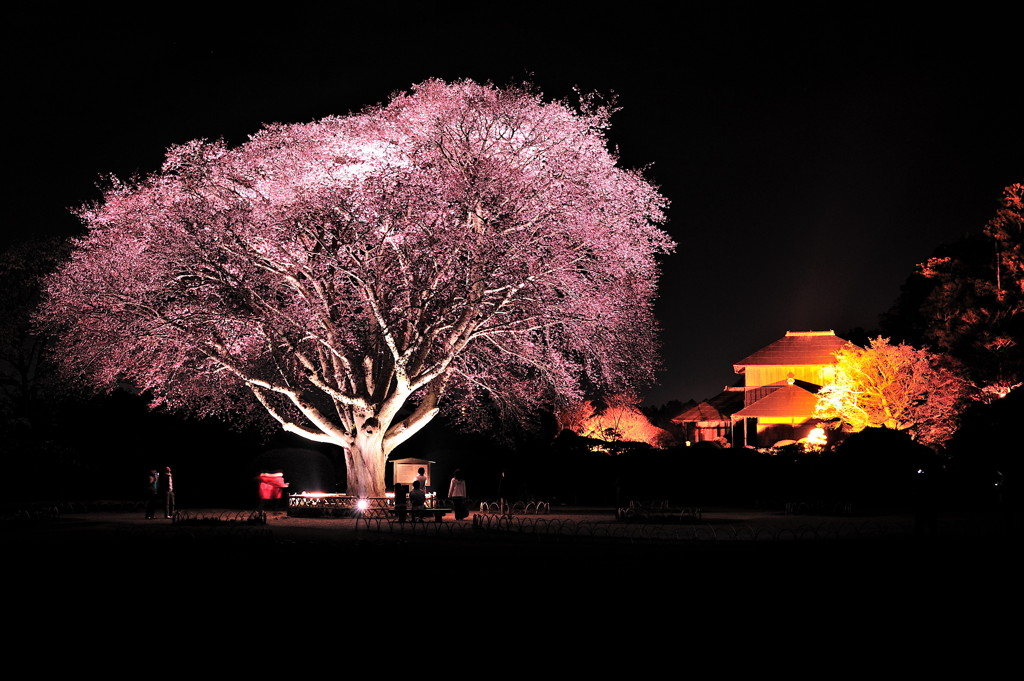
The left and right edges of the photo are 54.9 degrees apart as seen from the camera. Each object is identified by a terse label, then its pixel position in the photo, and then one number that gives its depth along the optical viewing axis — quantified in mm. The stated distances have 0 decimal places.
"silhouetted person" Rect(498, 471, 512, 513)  44031
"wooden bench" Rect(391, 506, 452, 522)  26656
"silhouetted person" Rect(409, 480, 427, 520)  28516
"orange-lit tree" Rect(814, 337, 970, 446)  45656
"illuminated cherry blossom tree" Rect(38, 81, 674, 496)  30344
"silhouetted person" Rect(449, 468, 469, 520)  29578
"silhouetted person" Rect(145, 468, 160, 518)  30859
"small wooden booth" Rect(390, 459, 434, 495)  34094
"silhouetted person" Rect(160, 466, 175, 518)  31302
